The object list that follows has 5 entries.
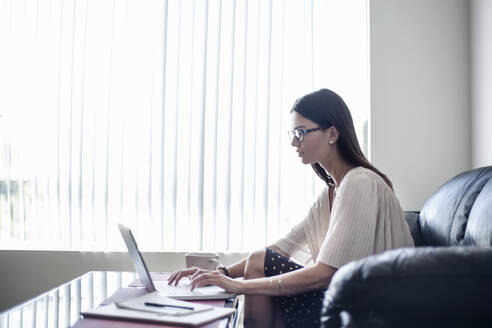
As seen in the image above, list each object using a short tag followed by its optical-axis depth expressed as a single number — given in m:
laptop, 1.43
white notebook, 1.11
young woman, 1.49
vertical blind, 2.95
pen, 1.22
